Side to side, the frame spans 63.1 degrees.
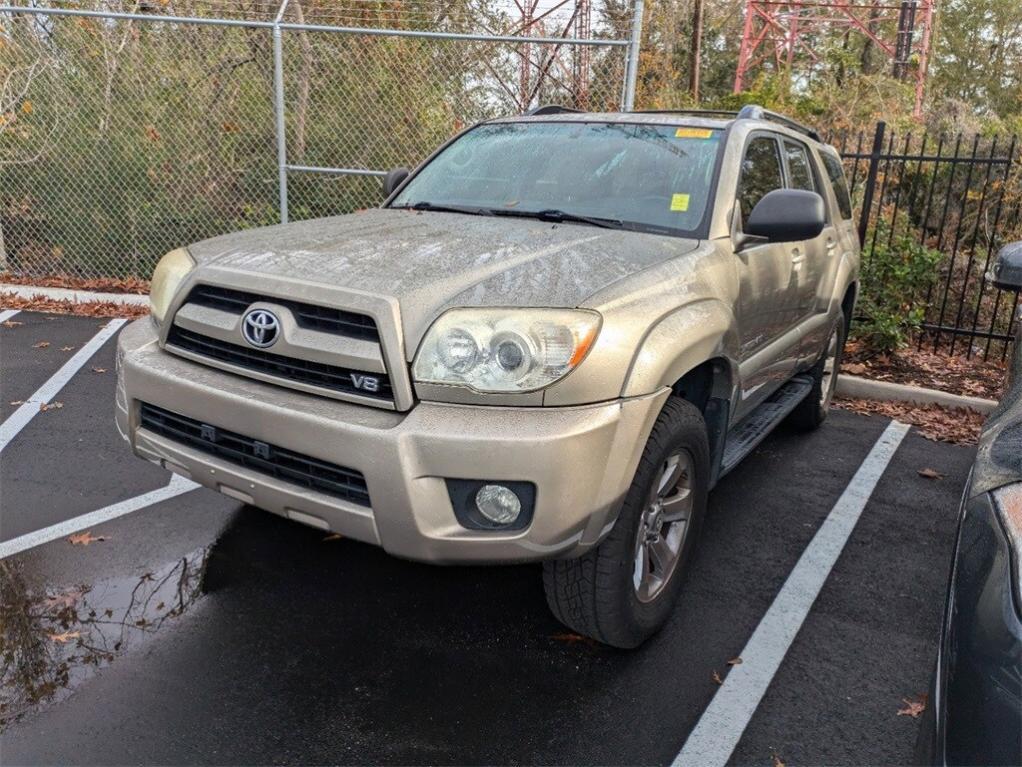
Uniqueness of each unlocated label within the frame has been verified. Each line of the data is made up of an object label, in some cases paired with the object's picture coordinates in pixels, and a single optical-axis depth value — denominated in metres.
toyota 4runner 2.37
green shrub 6.82
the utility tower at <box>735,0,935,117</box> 20.80
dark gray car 1.43
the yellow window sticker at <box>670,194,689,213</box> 3.41
